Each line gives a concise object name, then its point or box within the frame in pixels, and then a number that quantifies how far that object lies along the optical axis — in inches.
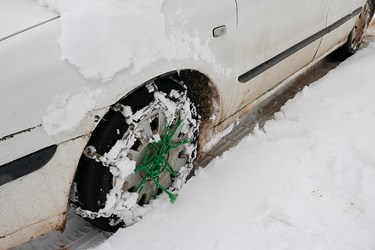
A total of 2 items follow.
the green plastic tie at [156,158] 85.6
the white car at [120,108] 64.6
